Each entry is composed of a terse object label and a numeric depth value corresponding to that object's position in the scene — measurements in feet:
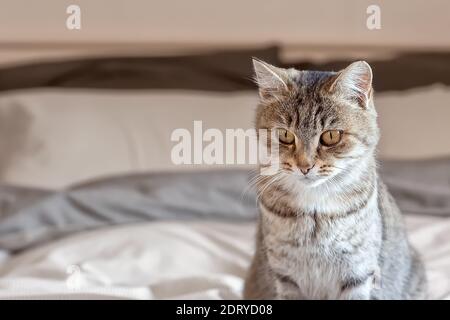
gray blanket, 4.76
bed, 4.25
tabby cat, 2.89
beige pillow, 5.55
